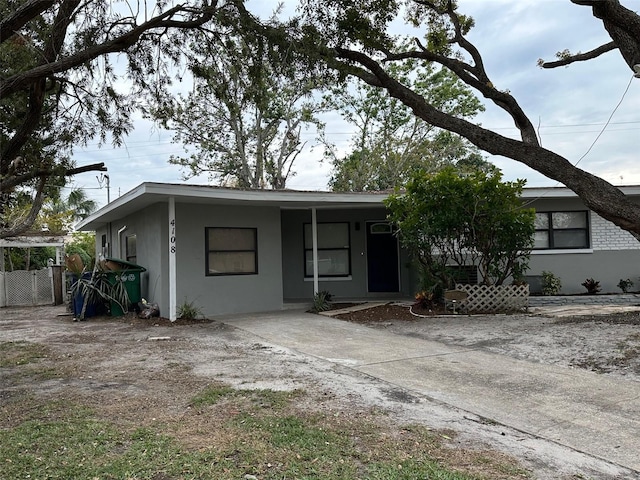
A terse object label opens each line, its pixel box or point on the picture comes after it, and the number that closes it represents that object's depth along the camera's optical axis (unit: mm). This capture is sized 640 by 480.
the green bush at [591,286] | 13281
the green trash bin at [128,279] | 11641
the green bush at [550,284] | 13273
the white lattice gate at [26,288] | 16078
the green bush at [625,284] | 13414
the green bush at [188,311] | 10617
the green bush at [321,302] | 11820
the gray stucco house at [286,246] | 10969
